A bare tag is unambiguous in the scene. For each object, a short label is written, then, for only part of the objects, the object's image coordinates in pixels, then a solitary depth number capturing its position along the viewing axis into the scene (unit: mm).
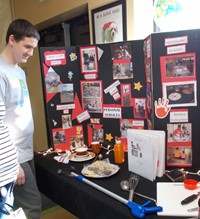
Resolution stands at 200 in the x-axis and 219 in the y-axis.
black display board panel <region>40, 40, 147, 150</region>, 1447
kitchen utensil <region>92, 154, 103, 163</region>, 1489
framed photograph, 1697
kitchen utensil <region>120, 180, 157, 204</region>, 1014
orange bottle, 1395
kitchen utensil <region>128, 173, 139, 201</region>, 1025
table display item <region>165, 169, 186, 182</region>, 1155
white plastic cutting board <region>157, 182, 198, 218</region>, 906
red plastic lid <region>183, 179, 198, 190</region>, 1062
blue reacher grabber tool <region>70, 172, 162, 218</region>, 896
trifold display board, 1206
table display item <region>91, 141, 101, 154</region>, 1582
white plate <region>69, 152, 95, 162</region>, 1469
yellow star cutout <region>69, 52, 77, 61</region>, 1618
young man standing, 1246
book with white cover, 1153
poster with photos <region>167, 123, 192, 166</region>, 1251
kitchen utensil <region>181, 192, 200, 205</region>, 954
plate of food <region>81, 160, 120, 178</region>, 1233
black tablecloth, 998
